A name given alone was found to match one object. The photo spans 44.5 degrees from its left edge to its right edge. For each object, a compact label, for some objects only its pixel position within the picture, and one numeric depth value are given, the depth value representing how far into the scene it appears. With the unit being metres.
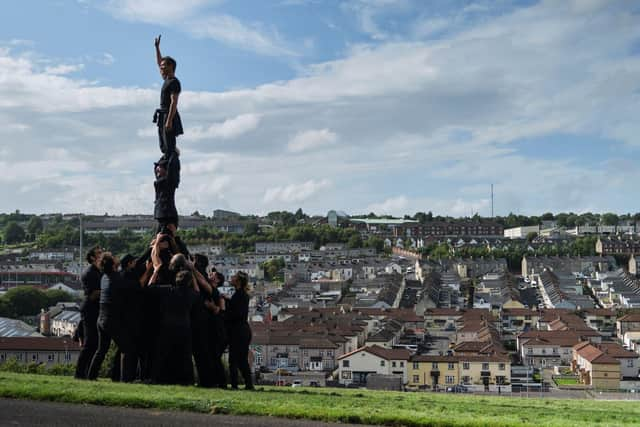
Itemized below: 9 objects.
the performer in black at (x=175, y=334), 12.25
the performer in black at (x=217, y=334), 13.08
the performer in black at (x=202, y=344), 12.94
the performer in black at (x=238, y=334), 13.24
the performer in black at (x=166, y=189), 14.42
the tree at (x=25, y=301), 75.00
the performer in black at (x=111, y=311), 12.38
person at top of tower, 14.79
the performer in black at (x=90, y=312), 12.98
